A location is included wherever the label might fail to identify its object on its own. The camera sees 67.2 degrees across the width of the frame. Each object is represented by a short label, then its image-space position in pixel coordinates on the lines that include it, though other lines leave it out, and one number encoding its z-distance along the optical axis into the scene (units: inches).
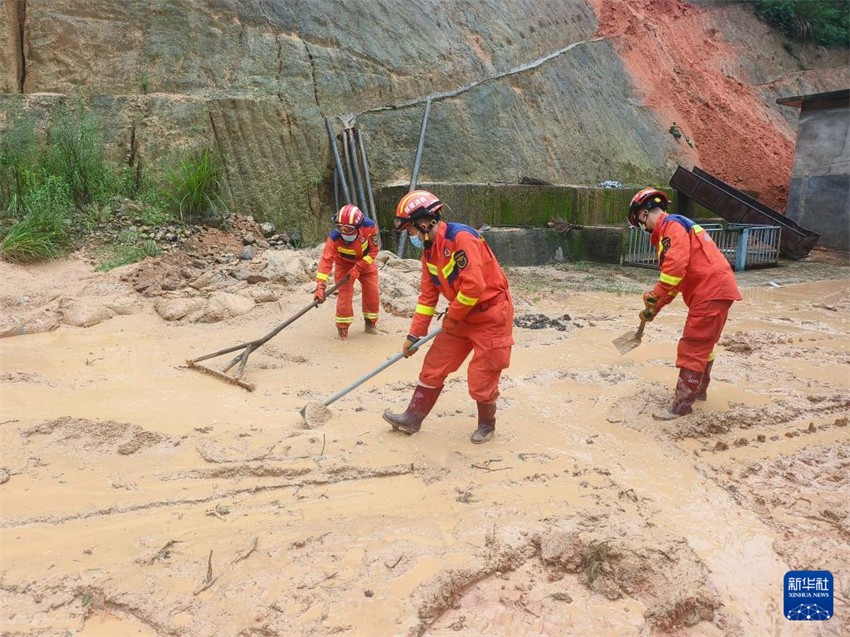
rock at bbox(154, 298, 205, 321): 255.8
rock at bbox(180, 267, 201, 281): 290.2
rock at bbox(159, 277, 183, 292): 278.1
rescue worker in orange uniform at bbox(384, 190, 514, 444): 146.9
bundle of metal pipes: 401.1
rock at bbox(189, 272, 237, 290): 281.1
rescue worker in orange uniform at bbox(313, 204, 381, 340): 236.1
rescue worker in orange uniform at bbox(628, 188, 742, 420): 167.9
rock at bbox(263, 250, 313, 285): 289.9
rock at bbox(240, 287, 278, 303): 273.1
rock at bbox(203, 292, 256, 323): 258.2
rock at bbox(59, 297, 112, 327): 243.4
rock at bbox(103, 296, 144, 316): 257.3
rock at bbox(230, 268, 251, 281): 287.1
